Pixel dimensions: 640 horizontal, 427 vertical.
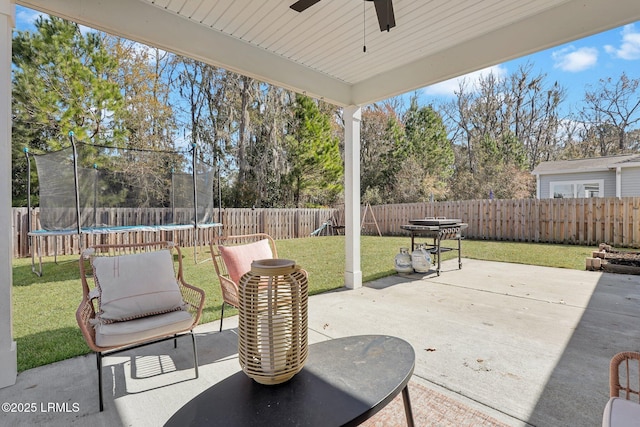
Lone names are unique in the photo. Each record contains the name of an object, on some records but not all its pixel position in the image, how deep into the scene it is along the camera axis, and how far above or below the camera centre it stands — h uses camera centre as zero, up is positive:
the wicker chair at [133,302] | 1.96 -0.65
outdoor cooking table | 5.02 -0.35
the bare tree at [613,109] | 13.96 +4.49
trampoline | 5.33 +0.35
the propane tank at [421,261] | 5.29 -0.88
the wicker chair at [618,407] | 1.04 -0.69
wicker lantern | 1.25 -0.45
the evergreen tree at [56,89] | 8.19 +3.22
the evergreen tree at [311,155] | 13.76 +2.40
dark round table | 1.09 -0.72
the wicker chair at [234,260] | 2.73 -0.46
